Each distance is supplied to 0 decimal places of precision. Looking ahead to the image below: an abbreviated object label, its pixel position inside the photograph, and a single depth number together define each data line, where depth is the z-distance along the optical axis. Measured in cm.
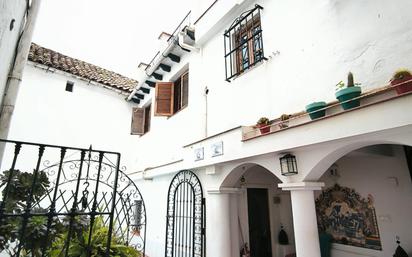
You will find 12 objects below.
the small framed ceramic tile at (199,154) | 576
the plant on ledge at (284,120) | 406
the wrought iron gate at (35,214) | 214
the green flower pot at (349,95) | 306
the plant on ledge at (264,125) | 426
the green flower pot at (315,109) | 350
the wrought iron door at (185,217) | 600
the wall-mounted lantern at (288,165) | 389
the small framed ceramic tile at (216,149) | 515
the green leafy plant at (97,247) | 331
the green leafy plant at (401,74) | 263
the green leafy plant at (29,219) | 220
